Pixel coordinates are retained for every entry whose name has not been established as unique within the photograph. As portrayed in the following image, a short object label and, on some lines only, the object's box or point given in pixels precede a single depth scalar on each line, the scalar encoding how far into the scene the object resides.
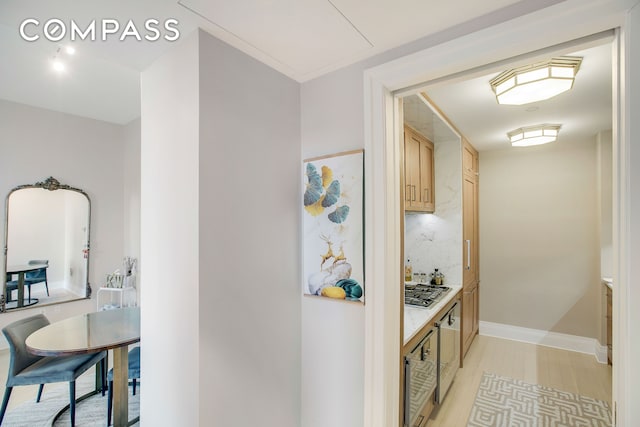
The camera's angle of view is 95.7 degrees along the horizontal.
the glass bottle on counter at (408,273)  3.30
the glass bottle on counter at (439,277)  3.13
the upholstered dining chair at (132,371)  2.02
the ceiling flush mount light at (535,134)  2.94
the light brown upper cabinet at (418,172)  2.55
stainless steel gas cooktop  2.35
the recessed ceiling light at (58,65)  2.53
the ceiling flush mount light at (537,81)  1.75
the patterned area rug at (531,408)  2.32
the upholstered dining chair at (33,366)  2.01
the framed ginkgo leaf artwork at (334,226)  1.47
